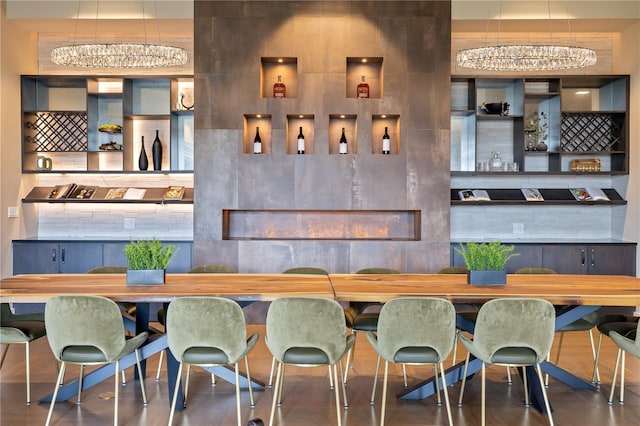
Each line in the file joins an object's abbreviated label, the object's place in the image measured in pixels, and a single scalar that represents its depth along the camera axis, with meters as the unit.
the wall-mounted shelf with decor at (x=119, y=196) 6.57
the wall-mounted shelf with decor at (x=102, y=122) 6.66
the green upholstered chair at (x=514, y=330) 3.18
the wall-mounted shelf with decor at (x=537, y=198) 6.54
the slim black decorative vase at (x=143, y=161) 6.66
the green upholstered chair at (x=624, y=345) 3.40
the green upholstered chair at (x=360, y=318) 4.18
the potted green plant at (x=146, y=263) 3.83
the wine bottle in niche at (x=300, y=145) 6.35
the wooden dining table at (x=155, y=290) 3.40
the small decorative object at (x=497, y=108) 6.61
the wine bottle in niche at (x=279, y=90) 6.31
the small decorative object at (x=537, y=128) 6.80
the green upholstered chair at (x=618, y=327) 4.01
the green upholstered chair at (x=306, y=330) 3.16
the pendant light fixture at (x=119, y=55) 4.60
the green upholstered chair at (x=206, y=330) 3.15
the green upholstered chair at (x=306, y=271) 4.71
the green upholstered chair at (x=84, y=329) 3.17
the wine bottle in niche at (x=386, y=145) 6.33
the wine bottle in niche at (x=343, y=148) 6.39
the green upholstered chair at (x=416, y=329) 3.19
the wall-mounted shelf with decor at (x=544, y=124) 6.60
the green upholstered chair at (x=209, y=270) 4.51
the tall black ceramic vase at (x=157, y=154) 6.68
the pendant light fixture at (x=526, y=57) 4.59
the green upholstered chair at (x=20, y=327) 3.66
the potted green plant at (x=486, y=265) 3.89
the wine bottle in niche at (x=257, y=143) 6.32
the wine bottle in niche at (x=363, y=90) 6.38
